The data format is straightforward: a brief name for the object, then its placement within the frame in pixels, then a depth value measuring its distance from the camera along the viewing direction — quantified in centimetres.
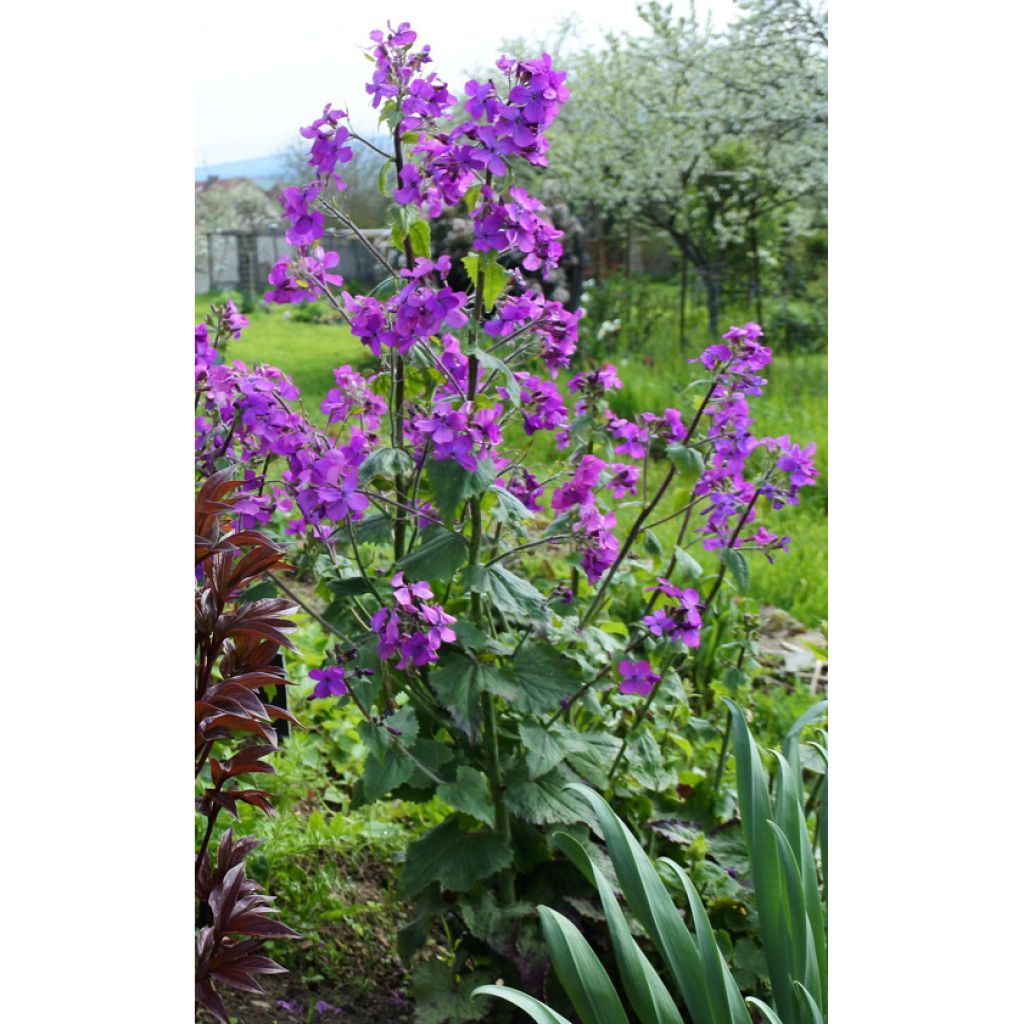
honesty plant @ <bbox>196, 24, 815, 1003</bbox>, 119
